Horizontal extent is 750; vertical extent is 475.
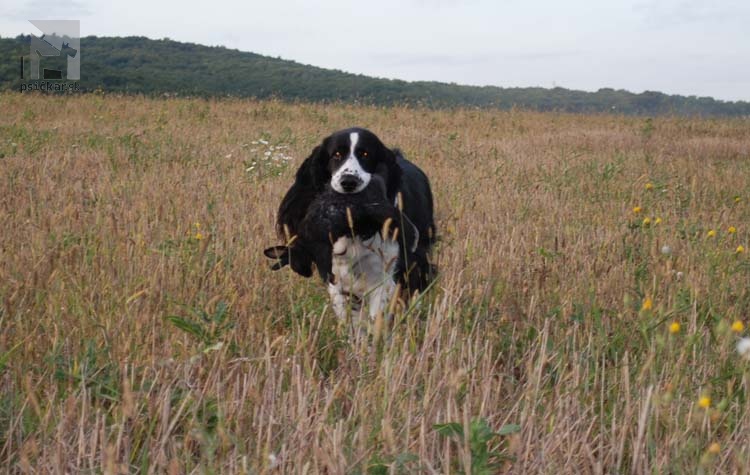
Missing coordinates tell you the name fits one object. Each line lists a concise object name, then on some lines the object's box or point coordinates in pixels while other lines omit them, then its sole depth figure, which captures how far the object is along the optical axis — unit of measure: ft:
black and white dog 11.46
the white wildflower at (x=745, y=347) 6.70
